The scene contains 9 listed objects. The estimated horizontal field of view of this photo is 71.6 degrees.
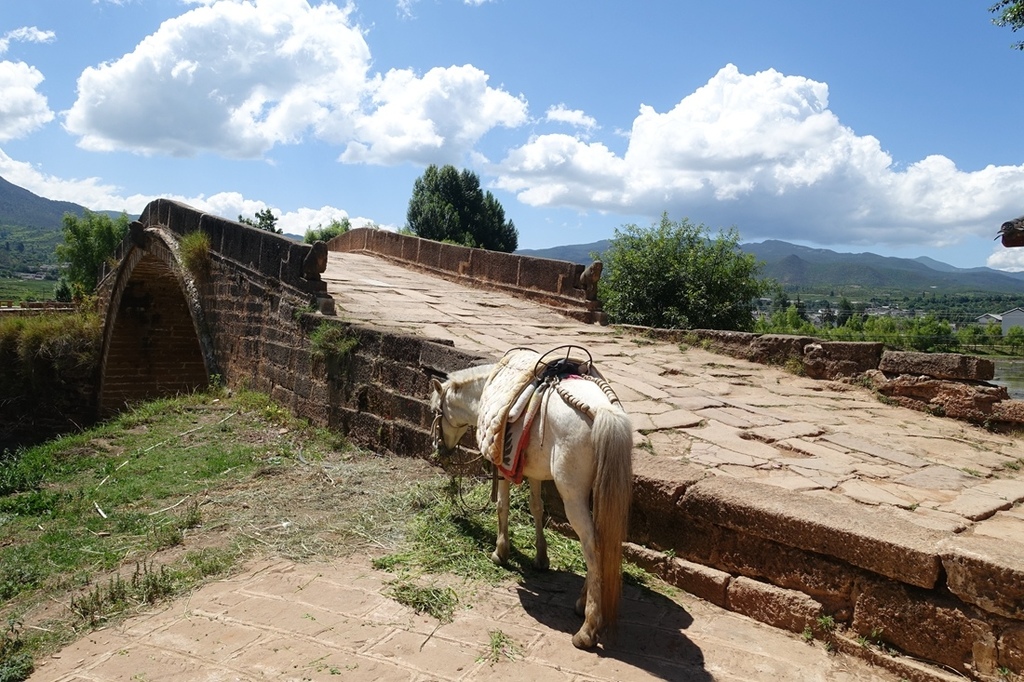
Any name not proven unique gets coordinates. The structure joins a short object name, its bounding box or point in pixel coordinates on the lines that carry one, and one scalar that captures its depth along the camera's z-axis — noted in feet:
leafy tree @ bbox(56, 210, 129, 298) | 133.59
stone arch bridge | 9.71
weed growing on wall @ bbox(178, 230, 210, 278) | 36.09
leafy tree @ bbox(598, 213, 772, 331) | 52.03
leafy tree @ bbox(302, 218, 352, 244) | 100.38
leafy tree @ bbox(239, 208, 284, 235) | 115.65
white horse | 10.11
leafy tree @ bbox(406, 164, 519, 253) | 119.44
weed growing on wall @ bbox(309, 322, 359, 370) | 23.20
